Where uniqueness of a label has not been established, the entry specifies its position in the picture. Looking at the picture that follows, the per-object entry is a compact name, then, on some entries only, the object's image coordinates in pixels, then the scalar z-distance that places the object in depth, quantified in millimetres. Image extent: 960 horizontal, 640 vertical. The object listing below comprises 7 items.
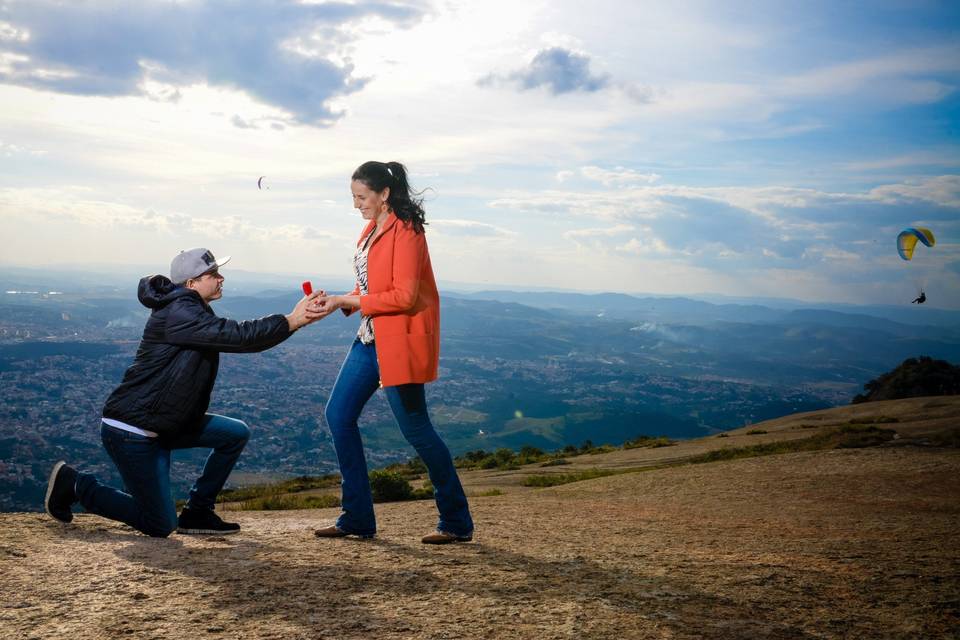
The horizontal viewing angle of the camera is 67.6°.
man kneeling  4938
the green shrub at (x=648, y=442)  18753
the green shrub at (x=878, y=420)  16223
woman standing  4910
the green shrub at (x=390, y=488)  10508
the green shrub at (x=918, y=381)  34812
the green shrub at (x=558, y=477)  12125
